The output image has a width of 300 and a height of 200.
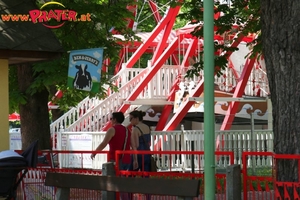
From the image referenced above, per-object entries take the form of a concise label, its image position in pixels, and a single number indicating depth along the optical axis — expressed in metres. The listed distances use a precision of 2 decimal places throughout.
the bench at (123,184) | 9.50
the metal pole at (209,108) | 8.71
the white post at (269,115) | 27.91
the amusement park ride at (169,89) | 30.06
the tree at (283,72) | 10.22
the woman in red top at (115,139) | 14.12
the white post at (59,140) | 28.36
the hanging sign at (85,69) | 15.55
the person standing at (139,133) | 14.73
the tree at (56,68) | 18.83
